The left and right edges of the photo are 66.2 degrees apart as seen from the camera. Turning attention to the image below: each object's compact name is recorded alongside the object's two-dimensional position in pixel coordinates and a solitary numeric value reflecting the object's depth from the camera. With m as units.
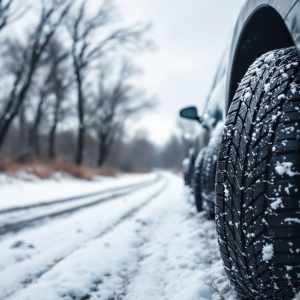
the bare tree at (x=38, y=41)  7.47
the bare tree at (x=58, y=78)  10.48
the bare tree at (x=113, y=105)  18.77
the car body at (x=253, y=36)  0.96
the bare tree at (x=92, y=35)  9.98
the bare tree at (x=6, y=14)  6.18
